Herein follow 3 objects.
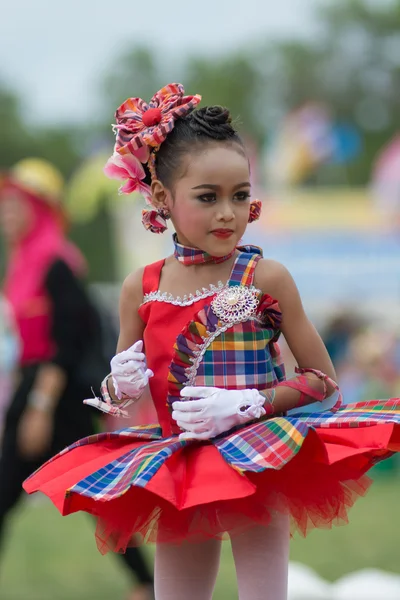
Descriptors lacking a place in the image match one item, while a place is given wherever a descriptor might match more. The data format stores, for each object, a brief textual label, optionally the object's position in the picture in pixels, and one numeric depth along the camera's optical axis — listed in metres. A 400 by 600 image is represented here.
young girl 5.24
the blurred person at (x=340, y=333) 23.03
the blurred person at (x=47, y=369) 9.91
